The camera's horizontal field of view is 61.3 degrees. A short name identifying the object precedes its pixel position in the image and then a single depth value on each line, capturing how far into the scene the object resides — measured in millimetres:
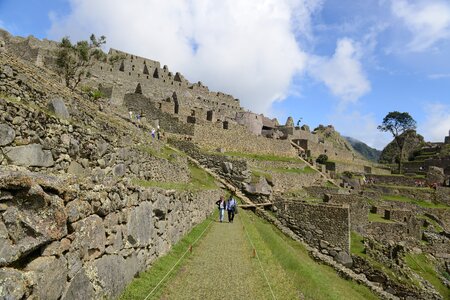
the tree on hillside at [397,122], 75812
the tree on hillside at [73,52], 26859
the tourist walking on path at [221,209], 19214
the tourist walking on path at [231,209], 19302
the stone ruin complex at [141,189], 4297
